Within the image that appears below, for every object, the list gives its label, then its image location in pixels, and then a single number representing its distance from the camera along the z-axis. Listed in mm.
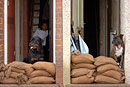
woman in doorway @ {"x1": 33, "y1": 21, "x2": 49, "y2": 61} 8320
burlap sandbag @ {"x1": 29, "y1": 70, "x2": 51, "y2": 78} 5887
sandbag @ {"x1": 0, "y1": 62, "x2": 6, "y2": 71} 5896
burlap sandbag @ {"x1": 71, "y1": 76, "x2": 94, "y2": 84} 5855
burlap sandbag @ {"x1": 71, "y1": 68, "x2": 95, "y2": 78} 5875
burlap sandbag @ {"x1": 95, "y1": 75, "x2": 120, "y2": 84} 5863
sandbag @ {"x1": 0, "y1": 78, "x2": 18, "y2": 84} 5898
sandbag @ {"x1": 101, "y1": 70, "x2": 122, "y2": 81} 5902
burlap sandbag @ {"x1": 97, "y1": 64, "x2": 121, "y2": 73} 5871
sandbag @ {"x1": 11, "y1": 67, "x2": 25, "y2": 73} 5934
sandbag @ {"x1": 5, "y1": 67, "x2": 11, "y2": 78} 5887
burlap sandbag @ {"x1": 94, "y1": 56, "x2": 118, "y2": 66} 5938
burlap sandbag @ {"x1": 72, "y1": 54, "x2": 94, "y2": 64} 5918
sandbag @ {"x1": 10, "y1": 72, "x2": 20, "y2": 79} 5902
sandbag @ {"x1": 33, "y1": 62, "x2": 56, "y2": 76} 5895
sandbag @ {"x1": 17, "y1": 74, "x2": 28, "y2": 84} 5855
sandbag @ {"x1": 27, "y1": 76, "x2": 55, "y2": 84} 5871
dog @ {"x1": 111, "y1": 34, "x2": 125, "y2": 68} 6139
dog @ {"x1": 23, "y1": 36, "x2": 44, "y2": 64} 7051
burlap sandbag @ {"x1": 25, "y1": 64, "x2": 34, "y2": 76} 5935
